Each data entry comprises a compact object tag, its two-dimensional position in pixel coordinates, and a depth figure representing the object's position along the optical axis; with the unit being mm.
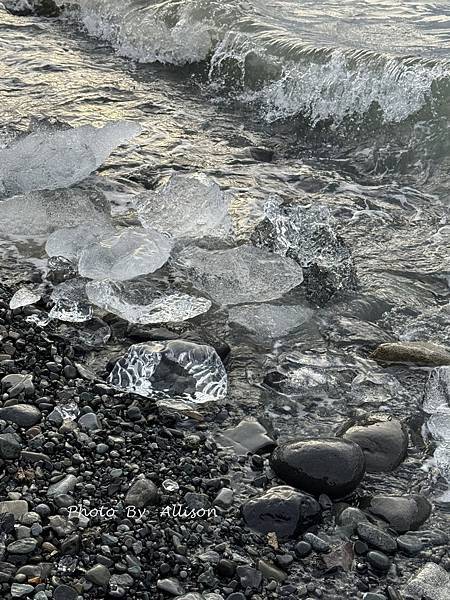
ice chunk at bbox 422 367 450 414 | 3320
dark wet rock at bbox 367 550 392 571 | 2543
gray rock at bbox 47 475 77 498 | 2691
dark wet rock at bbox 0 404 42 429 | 3008
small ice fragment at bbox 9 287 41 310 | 3880
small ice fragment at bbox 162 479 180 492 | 2801
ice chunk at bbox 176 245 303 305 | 4117
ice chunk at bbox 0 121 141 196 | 5164
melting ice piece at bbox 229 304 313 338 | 3893
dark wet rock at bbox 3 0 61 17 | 10117
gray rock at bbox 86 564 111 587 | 2373
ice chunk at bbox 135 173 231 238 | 4734
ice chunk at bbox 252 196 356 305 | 4203
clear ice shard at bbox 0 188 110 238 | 4745
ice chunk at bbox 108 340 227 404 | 3344
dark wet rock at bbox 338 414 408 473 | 2986
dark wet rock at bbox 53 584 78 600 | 2309
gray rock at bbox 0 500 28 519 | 2570
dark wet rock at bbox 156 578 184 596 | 2390
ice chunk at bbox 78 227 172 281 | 4164
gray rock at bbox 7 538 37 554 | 2424
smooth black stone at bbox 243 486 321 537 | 2668
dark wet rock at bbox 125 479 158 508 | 2703
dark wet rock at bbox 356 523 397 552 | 2613
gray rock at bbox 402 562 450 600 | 2453
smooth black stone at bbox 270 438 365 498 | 2801
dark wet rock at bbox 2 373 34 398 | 3178
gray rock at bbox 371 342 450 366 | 3594
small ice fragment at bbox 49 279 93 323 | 3877
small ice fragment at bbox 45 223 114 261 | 4426
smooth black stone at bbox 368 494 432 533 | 2717
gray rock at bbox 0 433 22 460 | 2822
